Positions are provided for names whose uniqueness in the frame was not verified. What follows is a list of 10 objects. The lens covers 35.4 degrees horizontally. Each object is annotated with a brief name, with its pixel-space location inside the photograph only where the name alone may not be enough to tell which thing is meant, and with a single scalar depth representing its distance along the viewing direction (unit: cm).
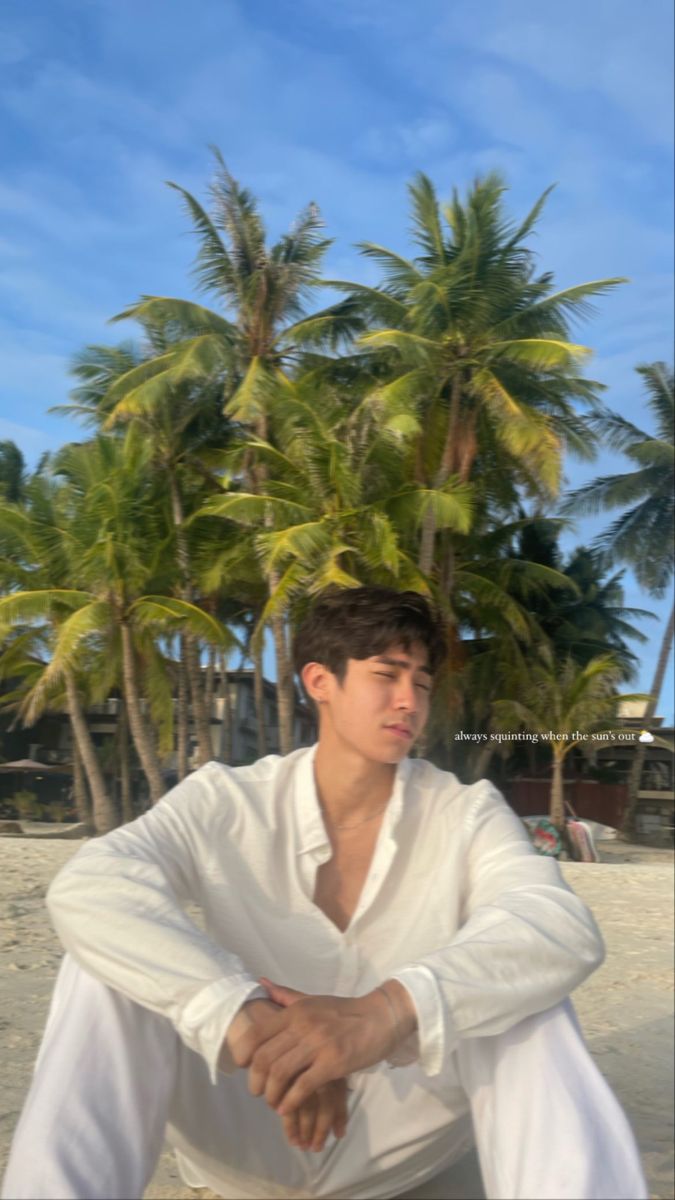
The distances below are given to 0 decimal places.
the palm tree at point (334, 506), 1393
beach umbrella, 2114
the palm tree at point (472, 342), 1507
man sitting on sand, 134
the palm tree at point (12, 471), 2452
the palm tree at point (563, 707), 1658
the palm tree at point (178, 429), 1695
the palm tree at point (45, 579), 1509
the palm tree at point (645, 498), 2236
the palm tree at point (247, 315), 1641
